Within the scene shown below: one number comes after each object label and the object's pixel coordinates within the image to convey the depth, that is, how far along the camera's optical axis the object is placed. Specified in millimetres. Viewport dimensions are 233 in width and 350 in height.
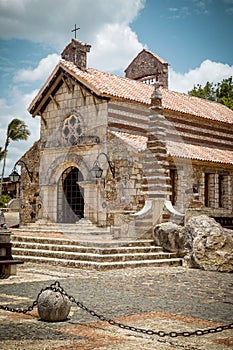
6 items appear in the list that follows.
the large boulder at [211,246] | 11891
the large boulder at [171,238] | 13391
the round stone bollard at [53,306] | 5730
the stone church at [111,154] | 16844
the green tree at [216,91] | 36794
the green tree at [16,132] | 41000
